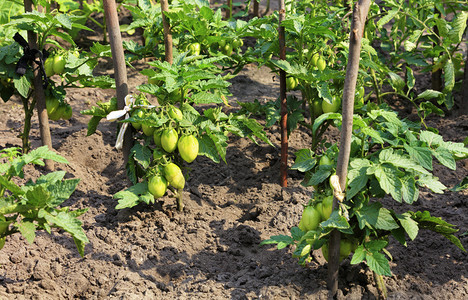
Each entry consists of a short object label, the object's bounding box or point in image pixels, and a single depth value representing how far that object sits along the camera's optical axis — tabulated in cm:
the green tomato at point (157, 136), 266
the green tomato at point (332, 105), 304
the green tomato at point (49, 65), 295
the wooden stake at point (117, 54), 278
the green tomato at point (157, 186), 266
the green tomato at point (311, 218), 218
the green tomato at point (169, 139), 259
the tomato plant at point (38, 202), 187
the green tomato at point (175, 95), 269
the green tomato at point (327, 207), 216
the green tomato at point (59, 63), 294
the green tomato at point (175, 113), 263
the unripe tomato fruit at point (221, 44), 348
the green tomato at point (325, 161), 221
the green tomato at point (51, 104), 311
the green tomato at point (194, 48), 308
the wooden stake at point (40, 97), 297
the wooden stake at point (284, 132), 317
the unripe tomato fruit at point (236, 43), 356
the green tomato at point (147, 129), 270
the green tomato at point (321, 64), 306
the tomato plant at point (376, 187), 203
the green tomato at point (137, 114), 271
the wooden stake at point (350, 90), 193
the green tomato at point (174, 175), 268
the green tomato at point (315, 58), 310
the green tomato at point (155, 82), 295
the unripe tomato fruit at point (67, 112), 318
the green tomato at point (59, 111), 315
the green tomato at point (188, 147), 260
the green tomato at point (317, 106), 316
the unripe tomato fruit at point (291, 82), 330
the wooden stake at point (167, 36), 294
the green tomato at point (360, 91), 313
